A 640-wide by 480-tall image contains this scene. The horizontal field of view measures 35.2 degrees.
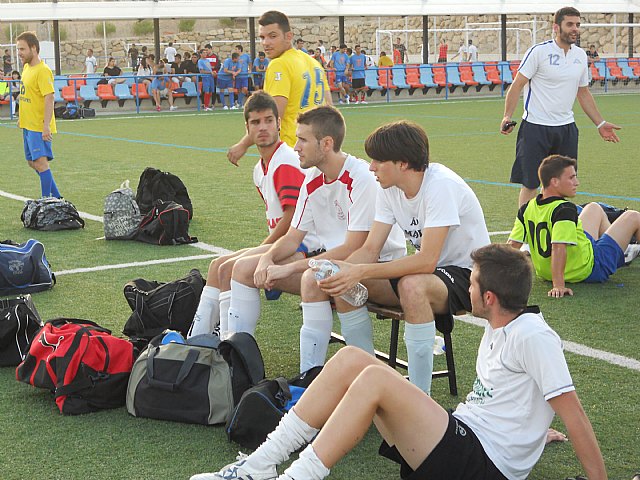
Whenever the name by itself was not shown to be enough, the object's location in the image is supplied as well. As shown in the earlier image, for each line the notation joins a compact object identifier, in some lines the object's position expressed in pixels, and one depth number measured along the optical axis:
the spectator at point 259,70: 31.27
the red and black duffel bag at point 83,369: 4.80
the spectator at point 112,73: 30.09
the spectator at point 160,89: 29.92
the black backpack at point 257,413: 4.29
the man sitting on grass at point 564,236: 6.98
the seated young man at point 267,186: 5.67
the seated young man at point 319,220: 5.11
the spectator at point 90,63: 37.24
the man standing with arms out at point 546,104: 8.82
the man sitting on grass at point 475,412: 3.47
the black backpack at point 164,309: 5.93
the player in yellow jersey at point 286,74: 7.83
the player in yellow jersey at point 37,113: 11.18
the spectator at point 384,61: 34.88
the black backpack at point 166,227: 9.00
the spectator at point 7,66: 36.22
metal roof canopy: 29.81
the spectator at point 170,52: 39.78
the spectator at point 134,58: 38.98
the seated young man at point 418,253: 4.53
